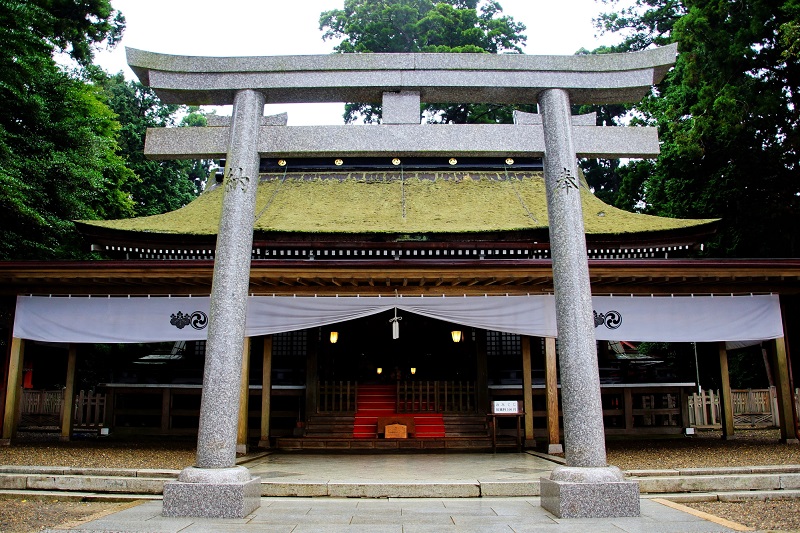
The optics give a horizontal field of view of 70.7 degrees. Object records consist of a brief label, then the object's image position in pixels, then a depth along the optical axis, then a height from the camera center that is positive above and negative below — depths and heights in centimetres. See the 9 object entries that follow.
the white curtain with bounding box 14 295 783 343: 1052 +109
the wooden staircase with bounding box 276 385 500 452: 1207 -130
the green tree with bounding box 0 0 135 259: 1317 +593
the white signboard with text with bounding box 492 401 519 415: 1121 -68
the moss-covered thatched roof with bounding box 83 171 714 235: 1348 +431
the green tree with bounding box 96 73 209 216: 2644 +1027
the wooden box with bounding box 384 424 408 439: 1230 -123
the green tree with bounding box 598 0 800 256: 1662 +749
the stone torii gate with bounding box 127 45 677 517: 644 +313
